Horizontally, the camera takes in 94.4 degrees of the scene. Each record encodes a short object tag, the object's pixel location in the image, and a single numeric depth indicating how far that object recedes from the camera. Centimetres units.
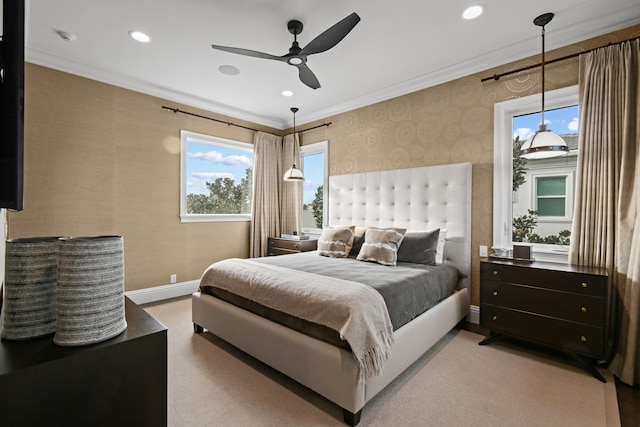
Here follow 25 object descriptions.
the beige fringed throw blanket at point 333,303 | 174
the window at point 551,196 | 287
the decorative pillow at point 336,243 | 351
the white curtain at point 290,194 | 523
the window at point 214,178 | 431
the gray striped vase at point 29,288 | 83
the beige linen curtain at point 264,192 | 499
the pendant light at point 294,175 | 437
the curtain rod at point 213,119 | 408
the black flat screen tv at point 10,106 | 83
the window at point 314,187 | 493
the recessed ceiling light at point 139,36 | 271
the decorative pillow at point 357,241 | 358
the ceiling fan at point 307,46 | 209
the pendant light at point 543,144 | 233
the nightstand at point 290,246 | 447
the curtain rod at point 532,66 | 254
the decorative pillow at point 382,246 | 306
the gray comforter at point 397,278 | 216
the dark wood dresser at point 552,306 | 223
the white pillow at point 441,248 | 321
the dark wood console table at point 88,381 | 69
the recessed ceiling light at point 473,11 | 236
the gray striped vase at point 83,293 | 82
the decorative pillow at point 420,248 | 310
